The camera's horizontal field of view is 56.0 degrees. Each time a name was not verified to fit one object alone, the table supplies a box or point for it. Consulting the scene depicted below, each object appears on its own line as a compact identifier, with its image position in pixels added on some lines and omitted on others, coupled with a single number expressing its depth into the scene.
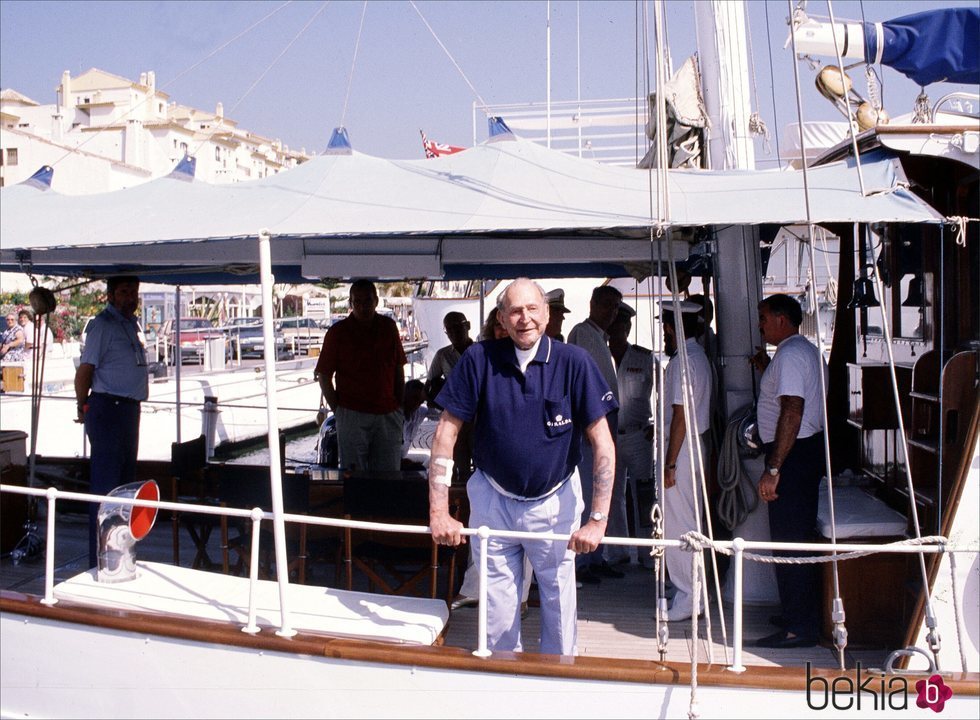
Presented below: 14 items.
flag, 14.33
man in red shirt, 6.10
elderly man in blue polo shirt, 3.38
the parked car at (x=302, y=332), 26.09
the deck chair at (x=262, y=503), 4.74
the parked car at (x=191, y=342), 23.58
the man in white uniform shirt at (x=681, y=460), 4.53
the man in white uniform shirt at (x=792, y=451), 4.17
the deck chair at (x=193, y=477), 5.73
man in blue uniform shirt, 5.09
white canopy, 3.72
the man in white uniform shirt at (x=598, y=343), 5.30
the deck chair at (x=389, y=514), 4.58
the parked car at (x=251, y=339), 26.25
